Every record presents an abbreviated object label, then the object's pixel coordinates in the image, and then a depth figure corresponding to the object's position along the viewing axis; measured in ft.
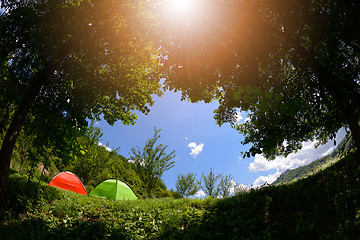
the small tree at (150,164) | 60.39
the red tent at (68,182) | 45.03
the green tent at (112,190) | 45.02
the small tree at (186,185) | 91.20
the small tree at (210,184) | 91.17
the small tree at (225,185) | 92.22
